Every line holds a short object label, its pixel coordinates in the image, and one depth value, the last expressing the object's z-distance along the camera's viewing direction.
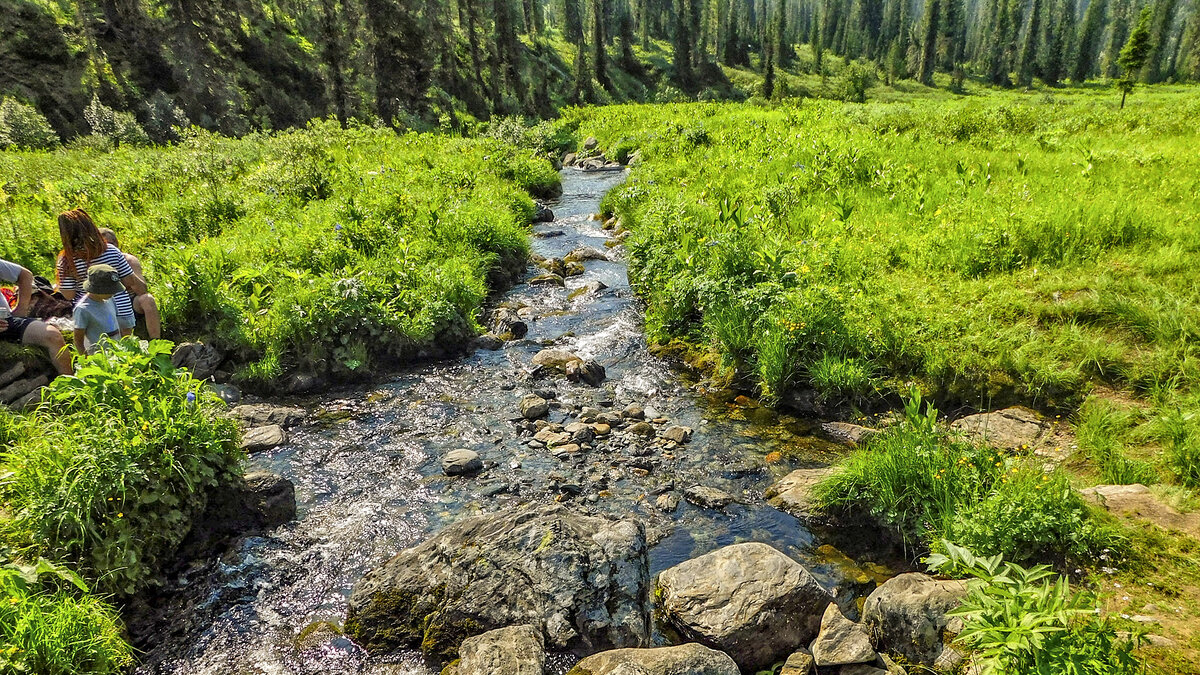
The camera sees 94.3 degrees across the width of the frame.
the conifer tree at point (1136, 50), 69.50
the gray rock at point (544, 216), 21.03
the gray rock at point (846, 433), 8.02
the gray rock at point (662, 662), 4.34
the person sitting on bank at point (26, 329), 8.05
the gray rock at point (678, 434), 8.45
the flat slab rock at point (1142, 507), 5.09
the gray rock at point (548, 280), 15.03
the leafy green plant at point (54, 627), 4.18
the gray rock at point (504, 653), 4.34
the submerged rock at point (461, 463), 7.84
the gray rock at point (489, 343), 11.75
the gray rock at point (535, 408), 9.16
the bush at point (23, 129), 22.62
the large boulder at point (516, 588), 5.05
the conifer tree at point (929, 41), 112.75
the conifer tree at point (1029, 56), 111.81
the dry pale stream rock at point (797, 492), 6.91
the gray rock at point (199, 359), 9.80
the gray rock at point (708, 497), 7.12
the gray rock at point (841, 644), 4.75
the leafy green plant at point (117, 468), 5.21
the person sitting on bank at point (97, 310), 7.37
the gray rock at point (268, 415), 8.88
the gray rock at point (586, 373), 10.23
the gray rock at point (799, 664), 4.80
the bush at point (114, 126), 25.67
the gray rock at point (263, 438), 8.29
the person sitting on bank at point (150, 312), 8.85
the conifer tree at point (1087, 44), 110.94
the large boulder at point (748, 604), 5.06
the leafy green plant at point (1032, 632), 3.41
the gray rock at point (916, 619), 4.69
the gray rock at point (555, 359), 10.67
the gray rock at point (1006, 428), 6.89
